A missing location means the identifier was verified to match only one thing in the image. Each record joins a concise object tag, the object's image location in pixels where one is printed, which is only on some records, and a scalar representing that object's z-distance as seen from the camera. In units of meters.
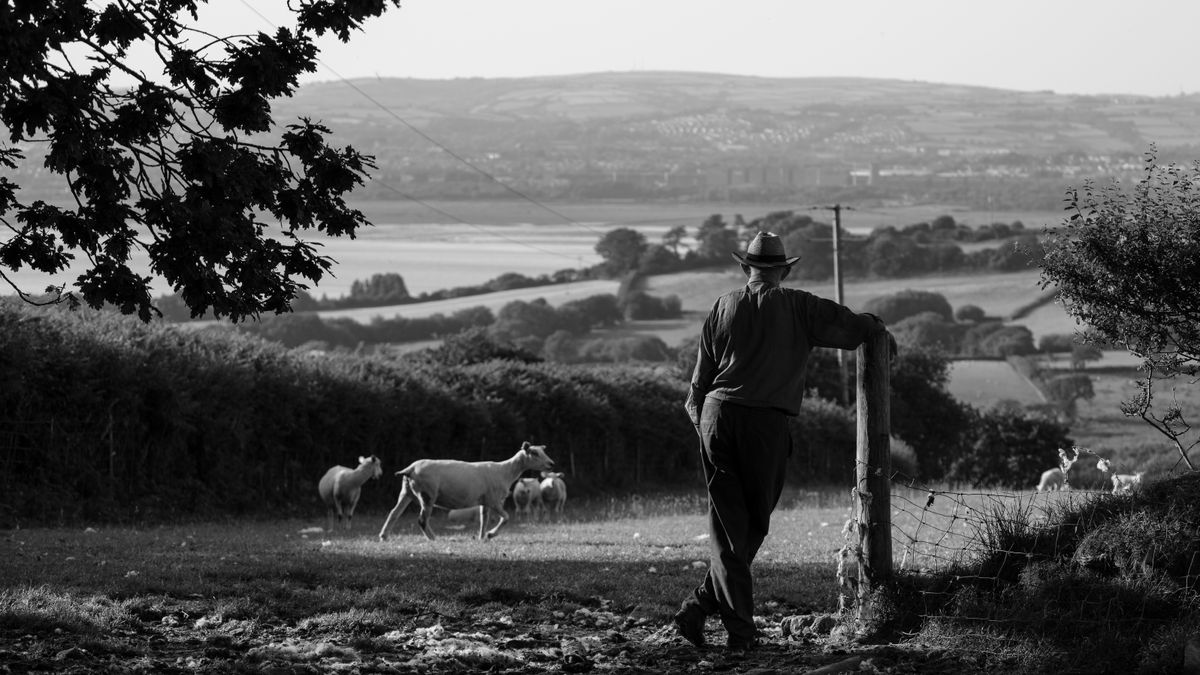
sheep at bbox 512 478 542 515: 31.16
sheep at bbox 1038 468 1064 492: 34.91
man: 9.56
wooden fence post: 9.86
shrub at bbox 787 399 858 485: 51.44
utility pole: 54.06
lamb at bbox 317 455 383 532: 25.84
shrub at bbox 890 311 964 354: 94.50
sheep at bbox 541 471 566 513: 32.09
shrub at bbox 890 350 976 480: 63.34
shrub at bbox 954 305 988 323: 102.56
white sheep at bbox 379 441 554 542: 22.38
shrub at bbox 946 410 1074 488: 63.31
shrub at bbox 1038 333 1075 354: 93.46
